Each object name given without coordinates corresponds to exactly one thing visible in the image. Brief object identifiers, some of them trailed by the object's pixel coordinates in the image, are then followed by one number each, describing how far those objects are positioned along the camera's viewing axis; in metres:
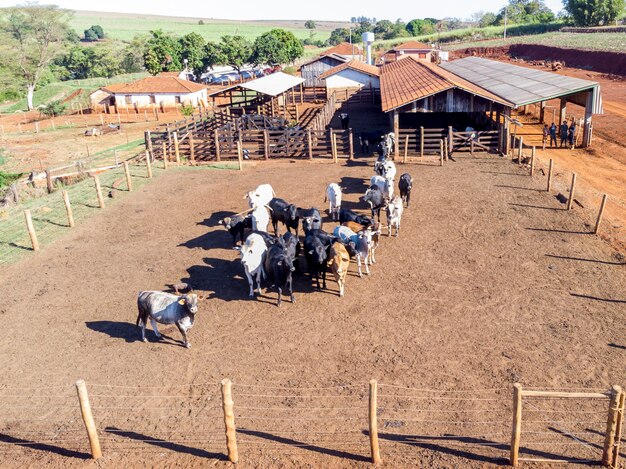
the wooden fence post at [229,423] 7.31
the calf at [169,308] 10.15
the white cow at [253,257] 12.43
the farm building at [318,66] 53.88
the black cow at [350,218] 15.48
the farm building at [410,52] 73.72
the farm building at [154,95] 51.16
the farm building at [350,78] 46.84
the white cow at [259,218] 15.14
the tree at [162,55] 63.72
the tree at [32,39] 58.91
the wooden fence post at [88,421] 7.39
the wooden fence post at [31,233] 15.46
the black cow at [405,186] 17.91
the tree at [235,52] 69.44
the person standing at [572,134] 26.64
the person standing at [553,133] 26.93
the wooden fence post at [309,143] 25.50
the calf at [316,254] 12.57
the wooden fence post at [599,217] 15.04
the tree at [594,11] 84.43
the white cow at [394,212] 15.40
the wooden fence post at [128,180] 21.38
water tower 57.73
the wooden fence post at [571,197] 17.15
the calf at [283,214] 15.56
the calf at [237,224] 15.24
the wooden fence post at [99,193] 19.18
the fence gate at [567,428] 7.11
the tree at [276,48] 72.31
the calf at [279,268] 11.97
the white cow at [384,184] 17.88
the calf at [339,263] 12.28
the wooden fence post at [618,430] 7.00
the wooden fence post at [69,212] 17.24
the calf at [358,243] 13.12
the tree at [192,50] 68.38
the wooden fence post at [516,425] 7.05
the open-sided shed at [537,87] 25.09
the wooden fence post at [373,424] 7.25
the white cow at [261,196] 16.56
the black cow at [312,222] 14.35
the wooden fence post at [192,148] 26.41
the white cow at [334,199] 17.20
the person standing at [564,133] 26.83
